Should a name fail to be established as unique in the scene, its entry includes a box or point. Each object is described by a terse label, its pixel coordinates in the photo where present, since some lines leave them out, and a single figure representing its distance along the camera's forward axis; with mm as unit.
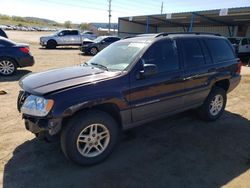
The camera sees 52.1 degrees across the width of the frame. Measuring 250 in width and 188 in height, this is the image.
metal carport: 23905
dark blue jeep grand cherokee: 3354
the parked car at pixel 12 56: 9664
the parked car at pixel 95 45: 19719
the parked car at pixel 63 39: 22953
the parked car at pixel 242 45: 18333
